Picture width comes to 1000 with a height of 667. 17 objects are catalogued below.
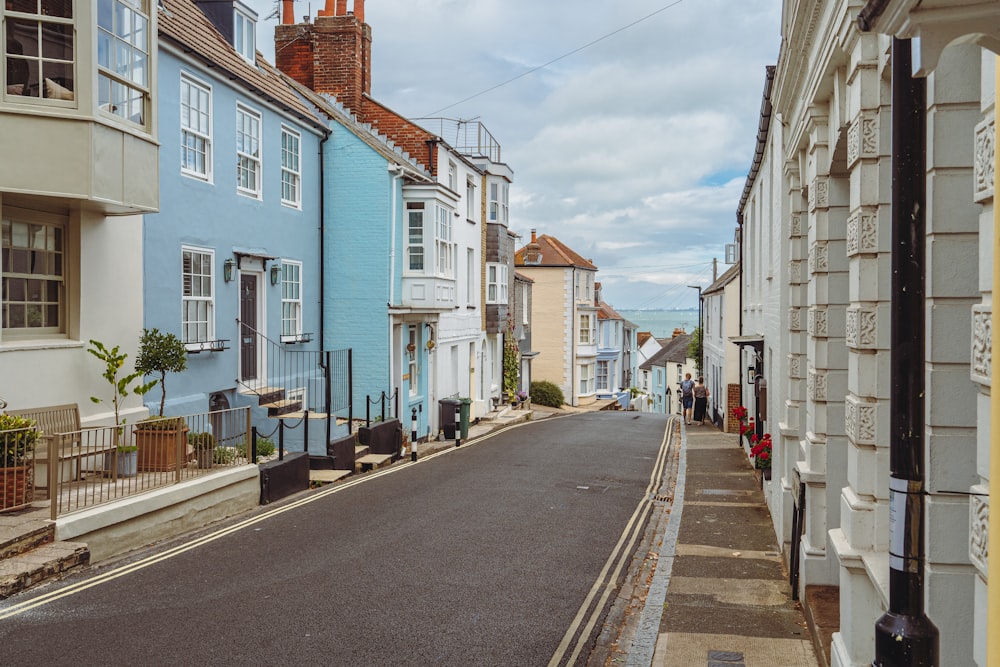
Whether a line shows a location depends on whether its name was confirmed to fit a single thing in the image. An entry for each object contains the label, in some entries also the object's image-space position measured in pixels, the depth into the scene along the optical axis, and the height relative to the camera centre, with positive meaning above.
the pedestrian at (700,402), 34.72 -2.87
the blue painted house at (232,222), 15.74 +2.14
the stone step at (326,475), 15.91 -2.69
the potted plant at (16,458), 9.49 -1.44
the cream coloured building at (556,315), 53.56 +0.78
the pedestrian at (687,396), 37.03 -2.82
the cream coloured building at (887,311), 3.57 +0.11
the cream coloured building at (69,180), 11.12 +1.87
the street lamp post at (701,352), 46.26 -1.25
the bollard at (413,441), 19.75 -2.53
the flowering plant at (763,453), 14.05 -1.97
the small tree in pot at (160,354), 13.60 -0.44
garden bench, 10.78 -1.42
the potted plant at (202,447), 12.59 -1.73
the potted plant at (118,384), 11.79 -0.86
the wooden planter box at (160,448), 11.77 -1.63
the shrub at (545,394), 50.38 -3.74
